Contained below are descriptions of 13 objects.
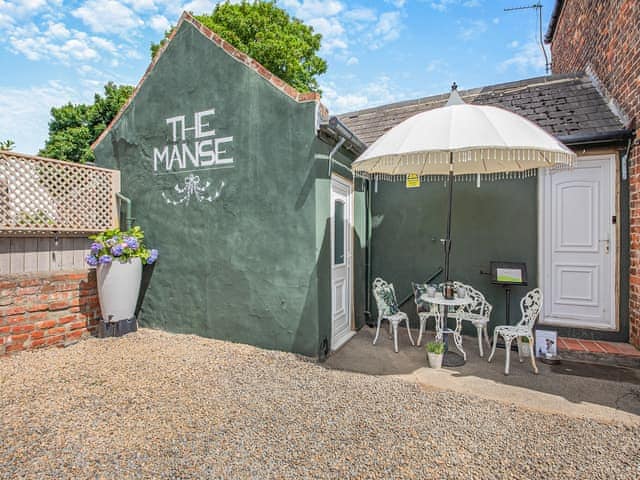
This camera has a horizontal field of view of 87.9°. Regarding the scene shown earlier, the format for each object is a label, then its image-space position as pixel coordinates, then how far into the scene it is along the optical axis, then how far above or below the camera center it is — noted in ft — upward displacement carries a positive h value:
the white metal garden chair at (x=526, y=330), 13.16 -3.71
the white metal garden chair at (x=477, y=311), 15.34 -3.57
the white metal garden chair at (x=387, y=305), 15.77 -3.20
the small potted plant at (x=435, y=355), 13.58 -4.70
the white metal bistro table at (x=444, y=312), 14.17 -3.34
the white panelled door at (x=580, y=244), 15.76 -0.19
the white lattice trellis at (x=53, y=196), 14.93 +2.21
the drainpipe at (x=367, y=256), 20.16 -0.97
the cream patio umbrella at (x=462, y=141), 10.52 +3.41
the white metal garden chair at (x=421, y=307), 16.03 -3.43
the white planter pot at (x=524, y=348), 14.36 -4.70
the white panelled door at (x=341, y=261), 16.22 -1.09
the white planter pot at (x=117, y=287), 16.70 -2.39
